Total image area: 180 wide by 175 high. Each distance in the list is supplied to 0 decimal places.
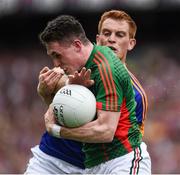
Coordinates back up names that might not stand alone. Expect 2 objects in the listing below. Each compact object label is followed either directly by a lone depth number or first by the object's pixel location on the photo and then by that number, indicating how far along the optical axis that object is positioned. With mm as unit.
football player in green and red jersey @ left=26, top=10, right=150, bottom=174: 12555
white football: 11477
